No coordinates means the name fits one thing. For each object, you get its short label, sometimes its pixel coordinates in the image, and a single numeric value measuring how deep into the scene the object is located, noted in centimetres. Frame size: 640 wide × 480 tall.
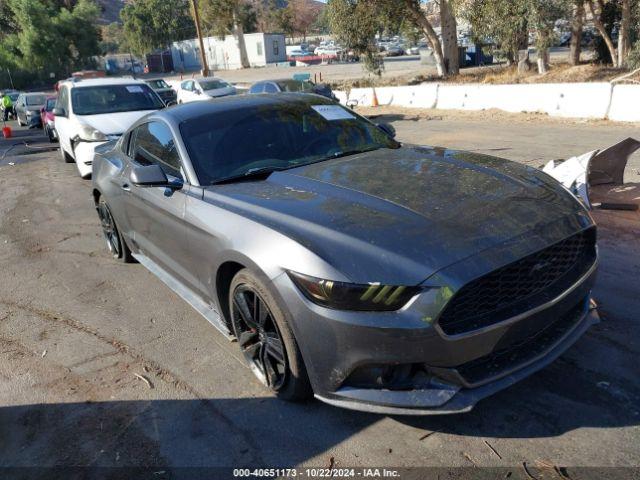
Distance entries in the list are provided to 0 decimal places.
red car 1725
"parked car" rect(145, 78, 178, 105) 2385
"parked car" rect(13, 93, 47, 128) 2297
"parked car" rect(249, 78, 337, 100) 1667
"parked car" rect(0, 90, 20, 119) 2868
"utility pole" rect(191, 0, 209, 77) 3875
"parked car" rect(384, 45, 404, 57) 5909
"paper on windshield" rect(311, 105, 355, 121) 443
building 6362
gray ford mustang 250
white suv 990
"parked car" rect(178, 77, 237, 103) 2036
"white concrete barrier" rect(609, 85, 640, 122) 1212
